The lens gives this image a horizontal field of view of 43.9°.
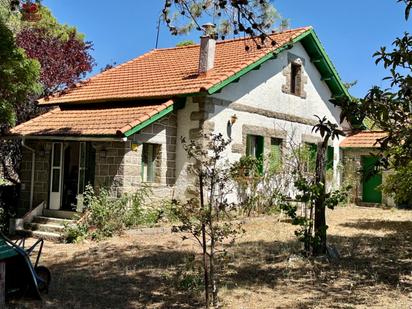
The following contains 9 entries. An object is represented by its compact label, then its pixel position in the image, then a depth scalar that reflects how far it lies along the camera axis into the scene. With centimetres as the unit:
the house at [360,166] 1983
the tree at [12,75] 1127
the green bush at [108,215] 1175
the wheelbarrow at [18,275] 613
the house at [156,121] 1324
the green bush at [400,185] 1228
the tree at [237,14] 462
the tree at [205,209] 611
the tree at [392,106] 503
